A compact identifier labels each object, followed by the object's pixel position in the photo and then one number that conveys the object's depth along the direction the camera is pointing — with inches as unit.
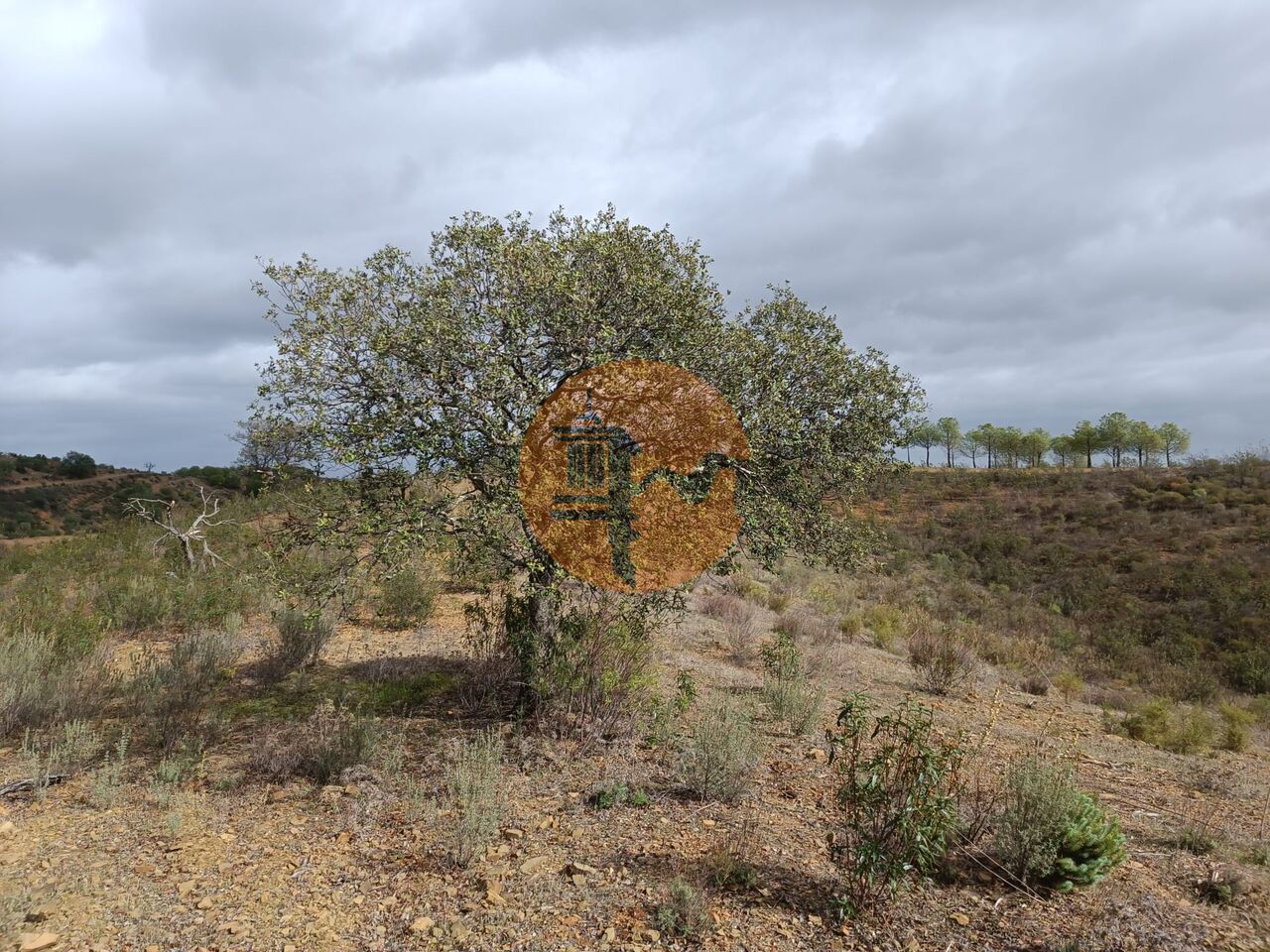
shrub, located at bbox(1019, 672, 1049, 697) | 465.1
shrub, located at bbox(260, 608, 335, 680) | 351.3
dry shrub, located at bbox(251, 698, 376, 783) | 239.0
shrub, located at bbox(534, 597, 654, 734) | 263.4
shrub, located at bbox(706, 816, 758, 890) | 174.6
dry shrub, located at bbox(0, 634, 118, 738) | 275.4
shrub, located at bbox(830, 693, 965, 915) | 153.2
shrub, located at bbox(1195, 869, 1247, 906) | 172.1
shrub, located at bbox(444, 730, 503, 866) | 184.4
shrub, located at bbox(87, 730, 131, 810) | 219.5
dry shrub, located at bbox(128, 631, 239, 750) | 271.6
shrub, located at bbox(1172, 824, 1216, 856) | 201.5
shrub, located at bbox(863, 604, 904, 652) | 541.2
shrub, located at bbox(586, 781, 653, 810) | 218.5
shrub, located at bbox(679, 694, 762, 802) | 222.8
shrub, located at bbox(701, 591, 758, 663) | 457.1
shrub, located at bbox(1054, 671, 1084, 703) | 474.9
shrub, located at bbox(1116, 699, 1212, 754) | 347.9
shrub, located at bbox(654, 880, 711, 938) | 157.2
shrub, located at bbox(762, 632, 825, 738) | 299.3
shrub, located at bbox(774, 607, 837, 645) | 515.8
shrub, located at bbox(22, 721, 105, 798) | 229.6
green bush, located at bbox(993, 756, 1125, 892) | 171.6
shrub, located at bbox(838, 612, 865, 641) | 553.0
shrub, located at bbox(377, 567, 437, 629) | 442.0
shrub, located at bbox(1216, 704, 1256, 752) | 356.5
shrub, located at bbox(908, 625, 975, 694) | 402.9
